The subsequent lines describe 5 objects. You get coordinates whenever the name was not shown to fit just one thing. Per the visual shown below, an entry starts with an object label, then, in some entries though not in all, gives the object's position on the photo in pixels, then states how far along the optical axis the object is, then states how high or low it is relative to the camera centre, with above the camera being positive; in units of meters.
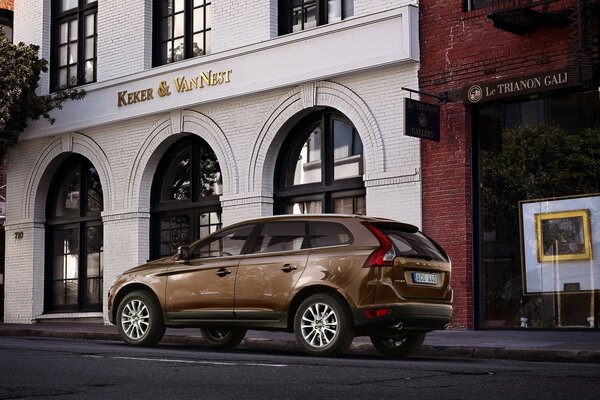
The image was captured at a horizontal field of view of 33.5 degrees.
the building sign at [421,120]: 15.92 +2.59
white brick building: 17.55 +3.06
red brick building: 15.05 +1.93
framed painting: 15.15 +0.65
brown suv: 11.17 -0.05
